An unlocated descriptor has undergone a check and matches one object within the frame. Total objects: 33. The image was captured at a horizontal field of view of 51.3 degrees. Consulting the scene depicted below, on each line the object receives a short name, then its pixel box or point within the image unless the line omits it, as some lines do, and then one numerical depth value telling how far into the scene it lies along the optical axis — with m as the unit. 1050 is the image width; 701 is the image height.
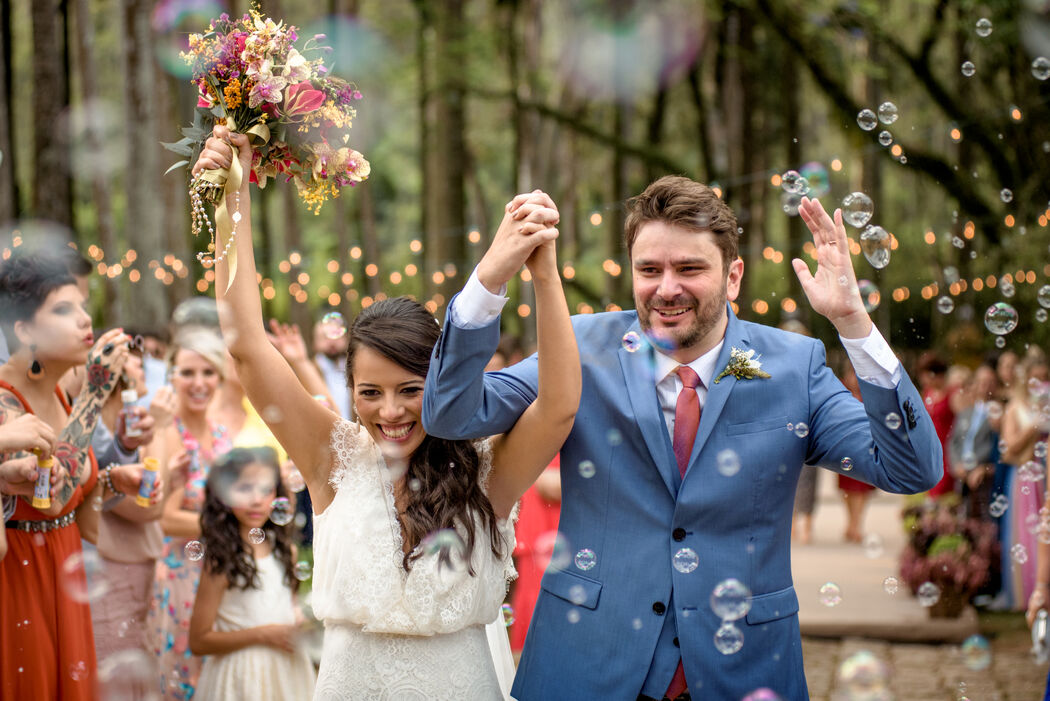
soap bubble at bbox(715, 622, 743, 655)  2.60
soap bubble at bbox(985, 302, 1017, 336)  4.79
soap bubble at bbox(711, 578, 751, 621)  2.62
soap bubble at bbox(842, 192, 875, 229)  4.00
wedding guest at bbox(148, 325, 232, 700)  4.96
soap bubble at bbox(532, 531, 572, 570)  2.75
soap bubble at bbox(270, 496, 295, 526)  4.07
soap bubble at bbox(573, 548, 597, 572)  2.72
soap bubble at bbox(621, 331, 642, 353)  2.85
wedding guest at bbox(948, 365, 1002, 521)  8.70
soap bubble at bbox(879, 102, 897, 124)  4.84
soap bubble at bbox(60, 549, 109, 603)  3.89
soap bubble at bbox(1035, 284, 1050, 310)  5.29
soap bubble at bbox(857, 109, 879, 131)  4.82
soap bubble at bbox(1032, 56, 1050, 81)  5.66
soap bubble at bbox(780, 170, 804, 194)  3.61
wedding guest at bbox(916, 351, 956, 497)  10.59
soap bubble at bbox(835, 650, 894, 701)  3.23
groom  2.60
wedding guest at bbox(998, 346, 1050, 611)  7.18
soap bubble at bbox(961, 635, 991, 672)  4.20
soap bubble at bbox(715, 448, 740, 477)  2.69
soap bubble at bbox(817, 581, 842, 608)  3.46
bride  2.83
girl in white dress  4.25
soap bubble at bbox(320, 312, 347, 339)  4.20
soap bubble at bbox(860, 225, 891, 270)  3.99
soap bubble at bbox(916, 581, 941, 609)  4.72
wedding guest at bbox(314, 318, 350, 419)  7.30
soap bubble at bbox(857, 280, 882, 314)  4.18
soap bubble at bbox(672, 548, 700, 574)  2.63
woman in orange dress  3.73
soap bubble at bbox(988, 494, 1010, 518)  4.86
